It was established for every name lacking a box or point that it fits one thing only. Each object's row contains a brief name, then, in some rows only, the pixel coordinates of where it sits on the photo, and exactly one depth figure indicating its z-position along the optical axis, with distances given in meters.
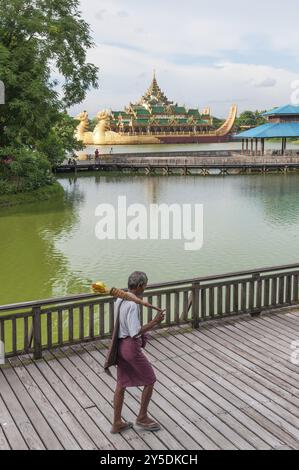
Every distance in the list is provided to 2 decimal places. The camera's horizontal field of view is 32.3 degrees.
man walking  5.66
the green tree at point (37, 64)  31.16
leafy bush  36.06
